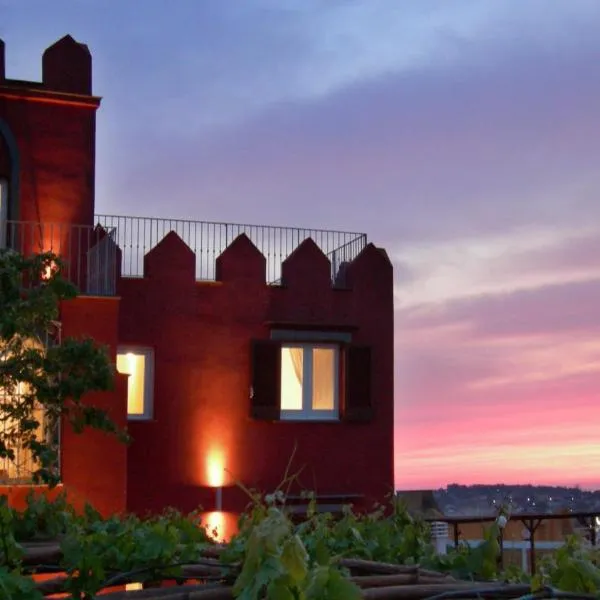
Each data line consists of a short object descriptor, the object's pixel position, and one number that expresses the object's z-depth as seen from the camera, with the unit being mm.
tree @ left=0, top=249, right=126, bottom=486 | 13117
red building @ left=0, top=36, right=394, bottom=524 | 19469
